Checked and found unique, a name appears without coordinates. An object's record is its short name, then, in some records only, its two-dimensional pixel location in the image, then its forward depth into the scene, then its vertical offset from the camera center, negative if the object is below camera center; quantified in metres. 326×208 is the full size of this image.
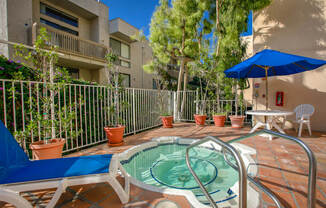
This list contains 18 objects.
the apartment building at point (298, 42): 4.80 +2.05
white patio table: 3.80 -0.57
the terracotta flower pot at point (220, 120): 5.68 -0.70
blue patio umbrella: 3.40 +0.94
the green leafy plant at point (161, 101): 6.23 +0.06
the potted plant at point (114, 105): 3.63 -0.06
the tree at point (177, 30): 6.09 +3.30
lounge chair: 1.36 -0.72
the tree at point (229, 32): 5.36 +2.76
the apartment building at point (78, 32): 6.14 +3.79
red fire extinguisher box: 5.19 +0.11
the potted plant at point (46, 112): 2.32 -0.16
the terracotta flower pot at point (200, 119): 6.00 -0.70
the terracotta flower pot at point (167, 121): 5.78 -0.73
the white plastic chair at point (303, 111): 4.30 -0.32
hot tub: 1.80 -1.22
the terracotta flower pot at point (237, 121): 5.36 -0.70
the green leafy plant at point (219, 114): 5.85 -0.48
